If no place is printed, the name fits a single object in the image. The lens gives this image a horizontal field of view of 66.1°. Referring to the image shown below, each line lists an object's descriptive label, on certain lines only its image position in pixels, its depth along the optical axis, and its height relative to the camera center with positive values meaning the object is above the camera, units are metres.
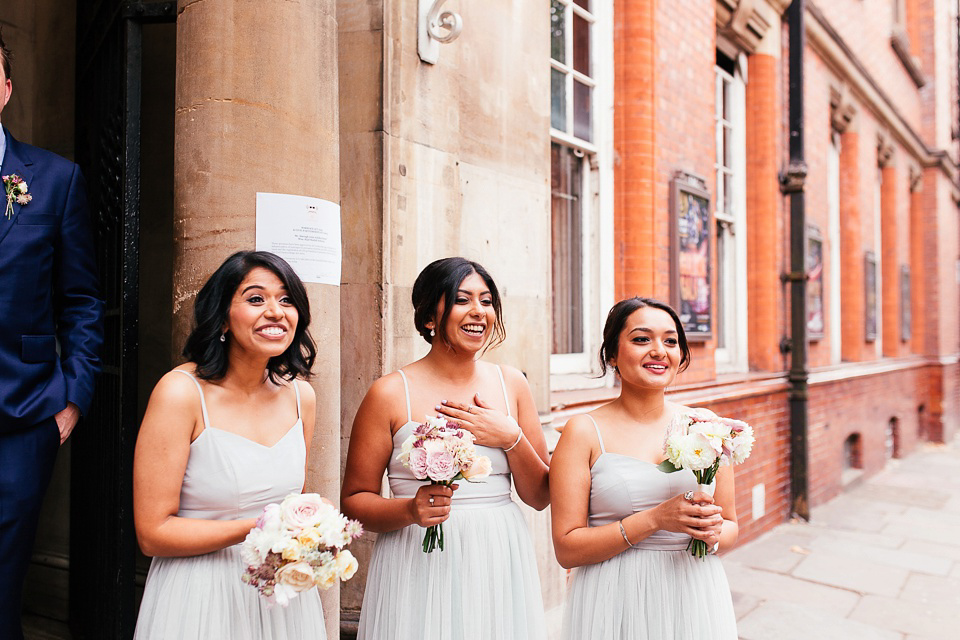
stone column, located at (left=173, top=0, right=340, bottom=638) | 2.70 +0.79
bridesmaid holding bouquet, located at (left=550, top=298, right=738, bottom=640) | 2.40 -0.61
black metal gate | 2.89 +0.07
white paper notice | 2.73 +0.38
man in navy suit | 2.36 +0.01
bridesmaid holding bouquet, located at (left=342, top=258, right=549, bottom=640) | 2.37 -0.56
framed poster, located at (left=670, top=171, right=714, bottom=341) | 6.23 +0.69
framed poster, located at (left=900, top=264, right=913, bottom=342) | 14.22 +0.45
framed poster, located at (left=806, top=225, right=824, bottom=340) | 9.21 +0.59
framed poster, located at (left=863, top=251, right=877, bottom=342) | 11.77 +0.57
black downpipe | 8.03 +0.58
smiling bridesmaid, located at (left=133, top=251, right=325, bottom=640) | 1.92 -0.34
